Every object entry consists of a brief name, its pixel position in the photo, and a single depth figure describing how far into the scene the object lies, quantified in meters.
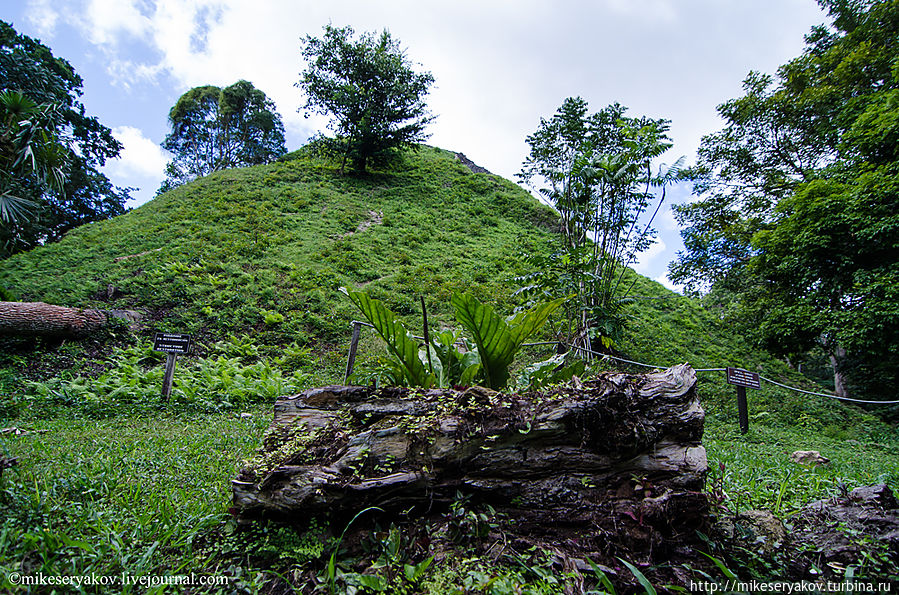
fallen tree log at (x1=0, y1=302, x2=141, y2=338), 5.77
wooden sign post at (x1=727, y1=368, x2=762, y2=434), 5.51
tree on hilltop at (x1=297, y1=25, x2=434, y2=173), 18.02
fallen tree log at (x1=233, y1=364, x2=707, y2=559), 1.72
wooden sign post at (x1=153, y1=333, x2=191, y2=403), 4.87
